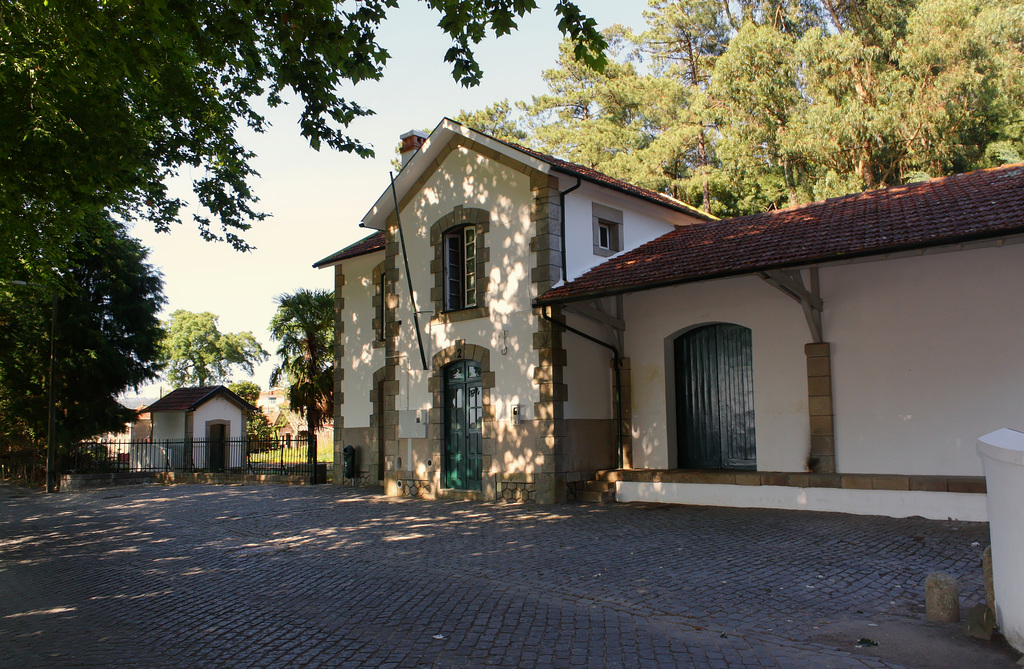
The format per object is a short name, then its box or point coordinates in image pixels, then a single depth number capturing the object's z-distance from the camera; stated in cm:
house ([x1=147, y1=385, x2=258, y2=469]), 2464
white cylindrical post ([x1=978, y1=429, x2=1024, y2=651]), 460
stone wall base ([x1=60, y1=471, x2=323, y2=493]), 2017
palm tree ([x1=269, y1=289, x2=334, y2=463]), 2373
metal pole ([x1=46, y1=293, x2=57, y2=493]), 2005
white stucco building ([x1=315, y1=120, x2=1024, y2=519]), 1027
